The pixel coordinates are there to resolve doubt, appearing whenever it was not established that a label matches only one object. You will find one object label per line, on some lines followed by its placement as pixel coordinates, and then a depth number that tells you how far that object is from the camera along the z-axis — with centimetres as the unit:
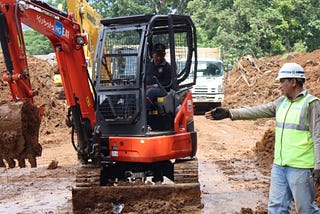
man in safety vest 518
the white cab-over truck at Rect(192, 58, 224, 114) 2270
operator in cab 795
